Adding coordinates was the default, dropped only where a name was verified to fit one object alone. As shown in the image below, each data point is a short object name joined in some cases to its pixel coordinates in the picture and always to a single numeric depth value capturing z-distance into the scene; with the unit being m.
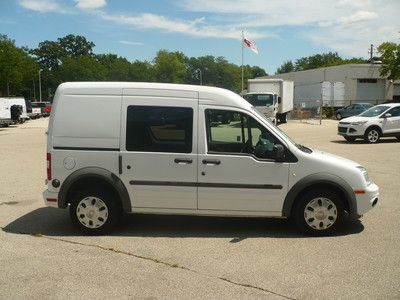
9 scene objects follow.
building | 49.06
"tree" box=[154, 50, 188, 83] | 108.62
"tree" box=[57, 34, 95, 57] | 141.00
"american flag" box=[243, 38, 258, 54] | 46.59
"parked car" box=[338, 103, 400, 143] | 18.86
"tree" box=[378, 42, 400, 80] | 48.00
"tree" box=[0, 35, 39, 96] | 49.72
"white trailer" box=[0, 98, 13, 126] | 32.31
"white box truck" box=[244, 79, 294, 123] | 29.89
